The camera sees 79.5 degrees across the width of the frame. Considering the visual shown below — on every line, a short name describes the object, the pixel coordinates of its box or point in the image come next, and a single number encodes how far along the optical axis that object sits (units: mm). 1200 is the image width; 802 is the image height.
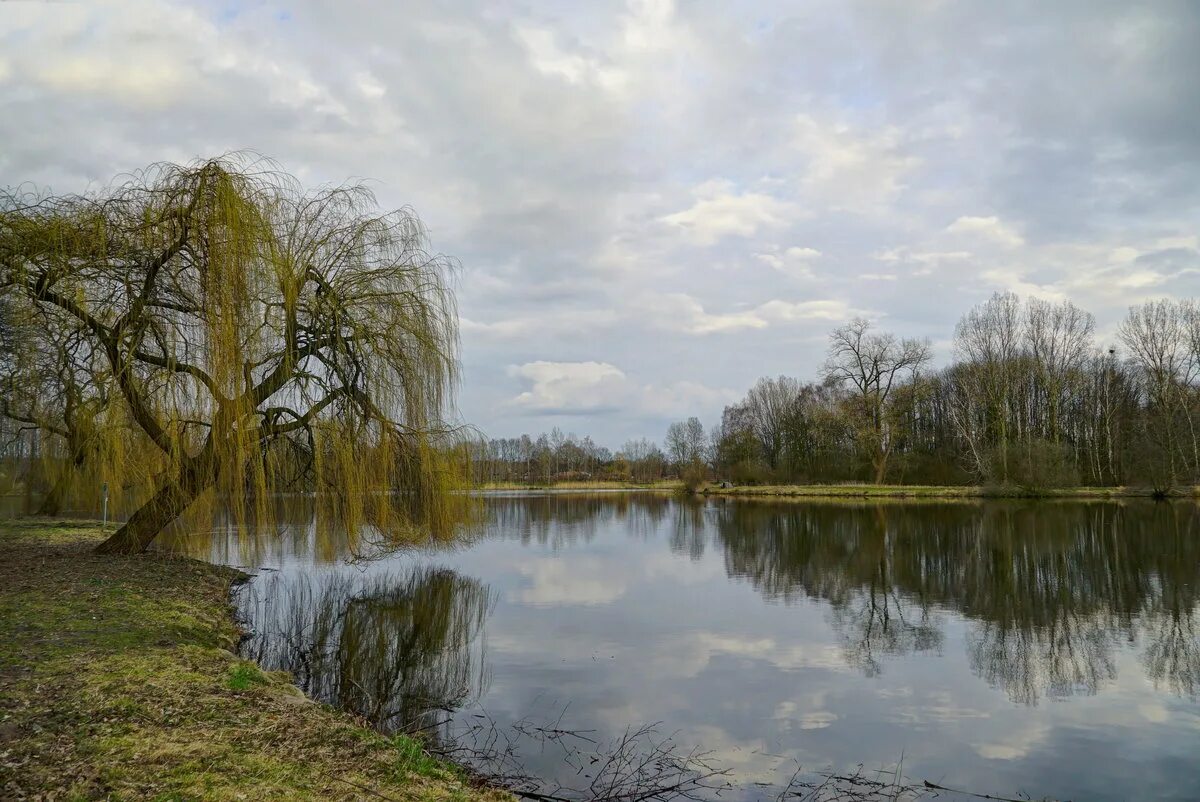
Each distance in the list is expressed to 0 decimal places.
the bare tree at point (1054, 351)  44750
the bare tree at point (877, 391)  46438
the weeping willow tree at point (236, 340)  10430
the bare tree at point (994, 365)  43500
